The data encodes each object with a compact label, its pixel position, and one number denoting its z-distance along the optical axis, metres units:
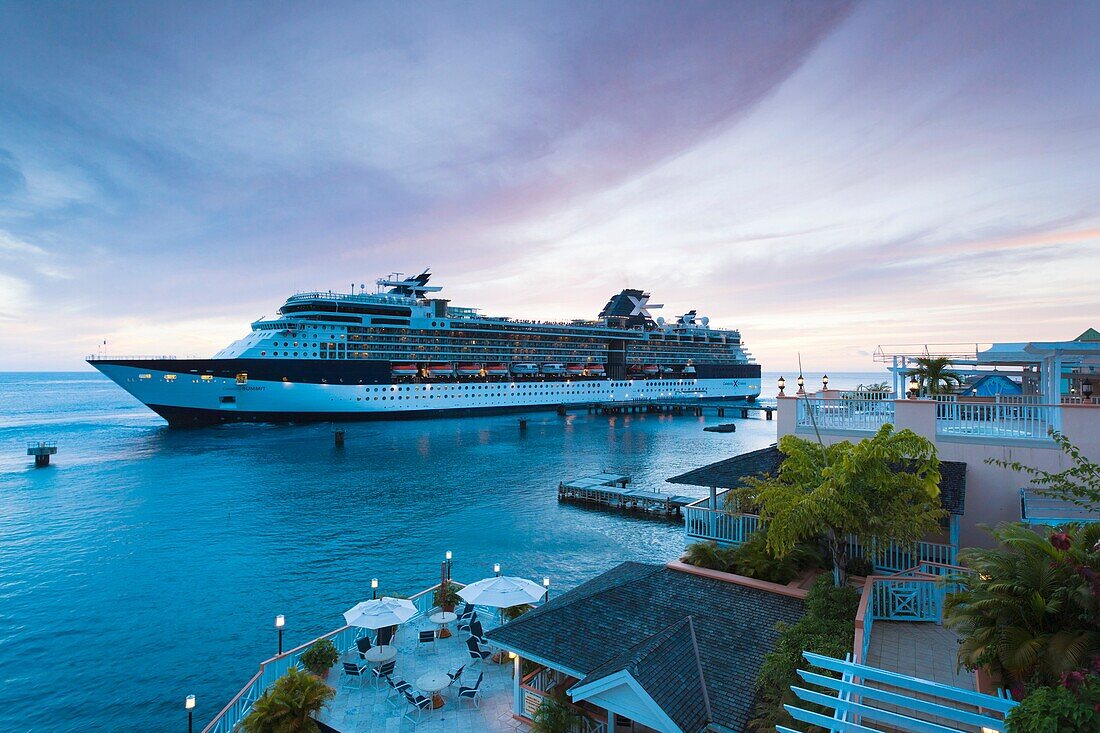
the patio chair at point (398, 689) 11.45
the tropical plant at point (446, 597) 15.75
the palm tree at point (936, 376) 23.20
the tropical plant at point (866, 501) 8.99
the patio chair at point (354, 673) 12.01
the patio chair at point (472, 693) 11.38
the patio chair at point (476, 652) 13.12
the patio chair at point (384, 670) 12.18
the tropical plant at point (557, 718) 9.21
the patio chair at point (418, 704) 11.03
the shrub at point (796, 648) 6.77
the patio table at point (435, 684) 11.14
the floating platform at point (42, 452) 43.70
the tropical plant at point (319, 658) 12.40
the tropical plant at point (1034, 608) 4.96
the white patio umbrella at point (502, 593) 13.86
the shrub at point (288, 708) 9.80
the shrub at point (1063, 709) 4.15
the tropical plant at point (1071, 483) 8.66
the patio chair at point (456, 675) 11.88
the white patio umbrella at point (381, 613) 12.83
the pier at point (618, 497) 31.30
